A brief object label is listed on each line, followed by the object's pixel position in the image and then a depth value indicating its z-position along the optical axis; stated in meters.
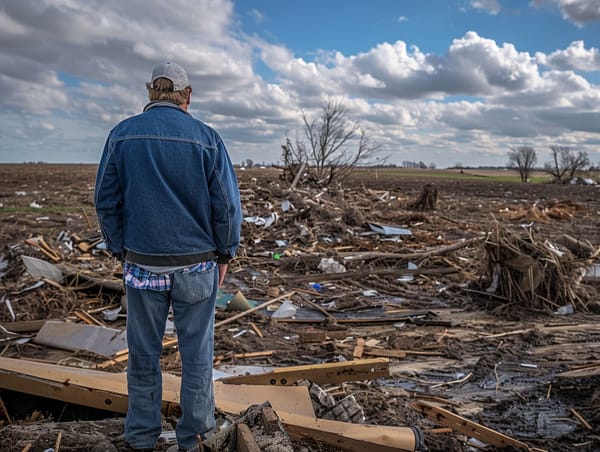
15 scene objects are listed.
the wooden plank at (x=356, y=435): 3.04
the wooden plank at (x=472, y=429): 3.68
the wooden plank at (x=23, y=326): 6.14
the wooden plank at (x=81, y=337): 5.42
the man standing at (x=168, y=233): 2.59
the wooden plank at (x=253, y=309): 6.66
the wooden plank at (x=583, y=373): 4.90
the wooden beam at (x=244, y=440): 2.23
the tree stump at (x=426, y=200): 20.76
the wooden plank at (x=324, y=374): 4.04
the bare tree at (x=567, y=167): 63.21
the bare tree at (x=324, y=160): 21.69
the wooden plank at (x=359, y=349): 5.67
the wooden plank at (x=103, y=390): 3.33
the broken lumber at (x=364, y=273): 9.49
